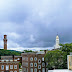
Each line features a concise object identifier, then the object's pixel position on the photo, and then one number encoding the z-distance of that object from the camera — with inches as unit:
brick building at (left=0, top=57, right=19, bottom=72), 2837.1
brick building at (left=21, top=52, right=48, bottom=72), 3329.2
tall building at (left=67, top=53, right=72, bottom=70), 2059.5
